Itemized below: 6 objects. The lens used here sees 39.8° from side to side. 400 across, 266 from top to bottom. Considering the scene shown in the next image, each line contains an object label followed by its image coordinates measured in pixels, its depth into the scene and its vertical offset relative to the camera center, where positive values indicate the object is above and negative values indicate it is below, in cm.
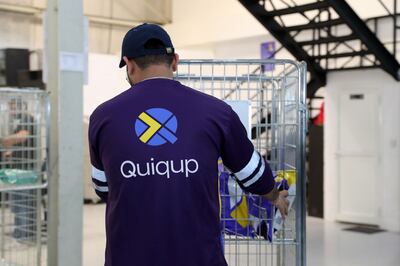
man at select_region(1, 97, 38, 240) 433 -13
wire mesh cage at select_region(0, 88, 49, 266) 403 -25
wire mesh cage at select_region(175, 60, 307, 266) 221 -11
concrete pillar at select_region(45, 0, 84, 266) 387 +7
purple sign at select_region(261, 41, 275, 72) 936 +155
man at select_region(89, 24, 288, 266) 154 -5
